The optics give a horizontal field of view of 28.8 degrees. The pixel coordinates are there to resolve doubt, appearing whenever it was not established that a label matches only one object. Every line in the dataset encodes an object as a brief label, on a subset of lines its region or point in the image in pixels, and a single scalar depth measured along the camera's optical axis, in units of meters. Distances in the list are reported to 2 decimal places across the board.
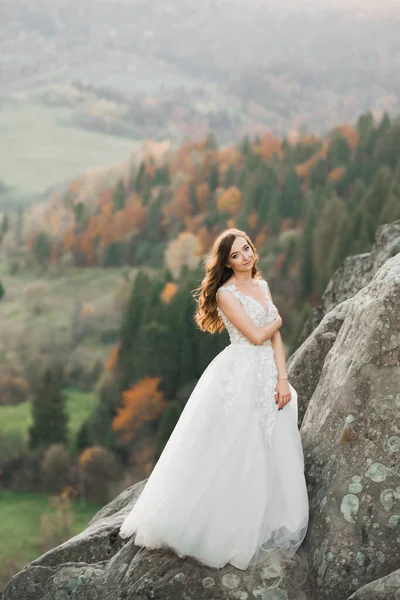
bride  6.36
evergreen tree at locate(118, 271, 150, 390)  73.00
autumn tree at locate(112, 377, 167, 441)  66.56
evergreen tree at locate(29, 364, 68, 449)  67.88
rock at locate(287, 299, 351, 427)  7.82
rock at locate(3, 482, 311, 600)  6.11
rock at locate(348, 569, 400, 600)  5.35
